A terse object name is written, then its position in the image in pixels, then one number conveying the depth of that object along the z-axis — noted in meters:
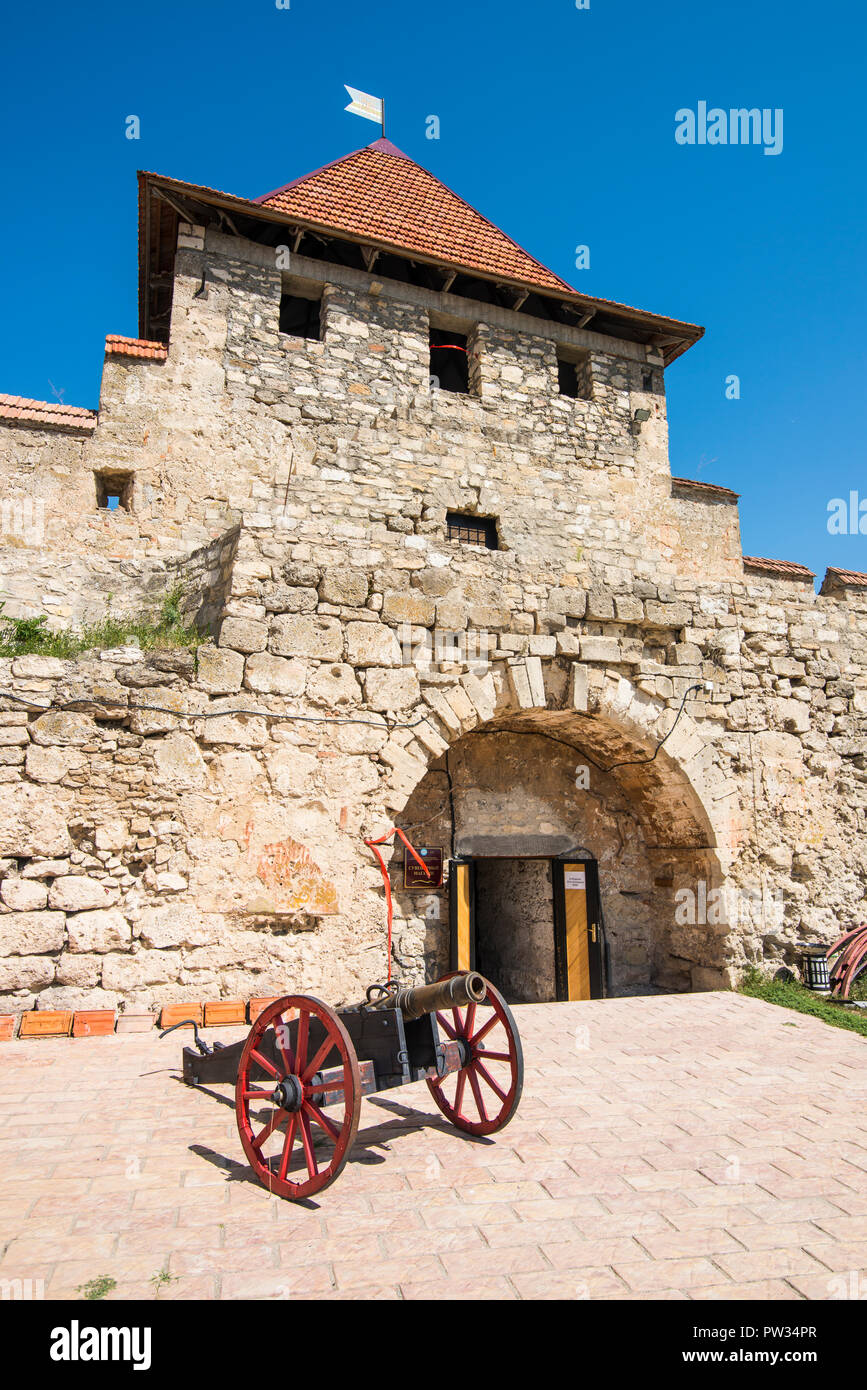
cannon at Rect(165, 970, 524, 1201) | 3.23
